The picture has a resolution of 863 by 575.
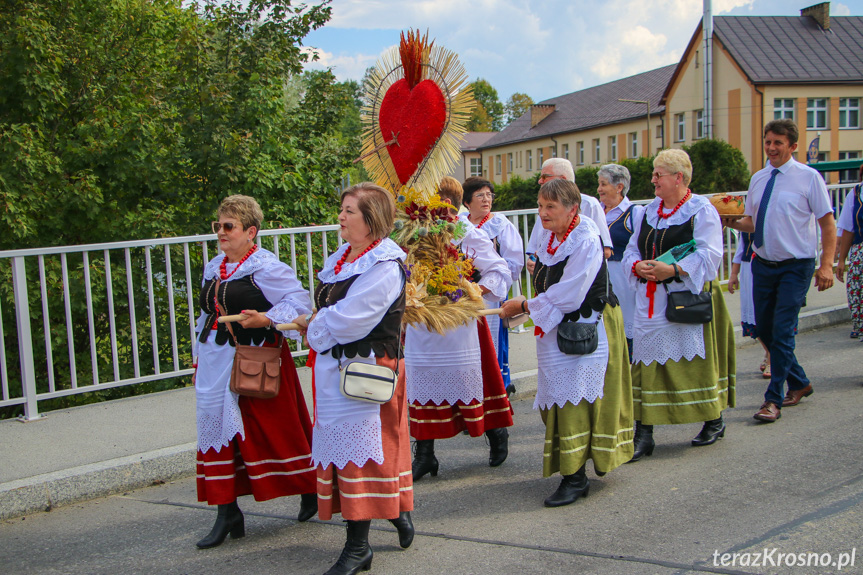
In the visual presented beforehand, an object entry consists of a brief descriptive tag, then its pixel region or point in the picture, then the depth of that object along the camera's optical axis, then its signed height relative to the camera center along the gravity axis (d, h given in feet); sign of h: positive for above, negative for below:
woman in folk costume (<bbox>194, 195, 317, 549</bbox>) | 13.80 -2.78
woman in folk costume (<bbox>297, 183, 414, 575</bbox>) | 12.14 -1.99
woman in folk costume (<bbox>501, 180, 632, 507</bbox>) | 14.80 -2.53
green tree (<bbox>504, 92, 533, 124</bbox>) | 400.47 +63.83
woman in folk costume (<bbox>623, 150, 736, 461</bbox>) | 17.52 -2.40
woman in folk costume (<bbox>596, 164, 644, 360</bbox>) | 21.81 +0.23
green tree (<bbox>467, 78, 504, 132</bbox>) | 386.65 +61.88
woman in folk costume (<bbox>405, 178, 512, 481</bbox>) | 17.11 -3.08
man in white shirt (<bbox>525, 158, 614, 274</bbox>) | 18.30 +0.65
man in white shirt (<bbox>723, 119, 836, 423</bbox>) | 19.84 -0.64
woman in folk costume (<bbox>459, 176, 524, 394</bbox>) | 20.39 +0.03
